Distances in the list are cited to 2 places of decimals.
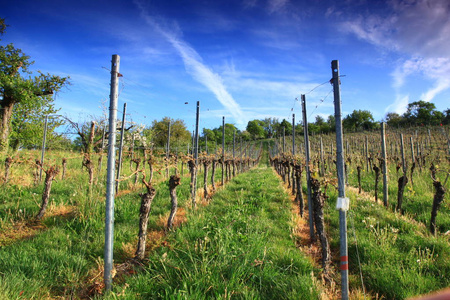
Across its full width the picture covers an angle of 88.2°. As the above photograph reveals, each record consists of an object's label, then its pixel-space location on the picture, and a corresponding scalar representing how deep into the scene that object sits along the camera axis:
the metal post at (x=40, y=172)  9.67
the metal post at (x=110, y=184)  3.28
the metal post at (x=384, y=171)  7.44
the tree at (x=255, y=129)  96.88
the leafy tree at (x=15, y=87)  12.29
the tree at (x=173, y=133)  40.67
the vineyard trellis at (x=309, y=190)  4.15
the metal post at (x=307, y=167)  5.30
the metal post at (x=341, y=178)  3.05
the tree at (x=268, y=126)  106.00
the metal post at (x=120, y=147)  8.78
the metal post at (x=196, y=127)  7.73
